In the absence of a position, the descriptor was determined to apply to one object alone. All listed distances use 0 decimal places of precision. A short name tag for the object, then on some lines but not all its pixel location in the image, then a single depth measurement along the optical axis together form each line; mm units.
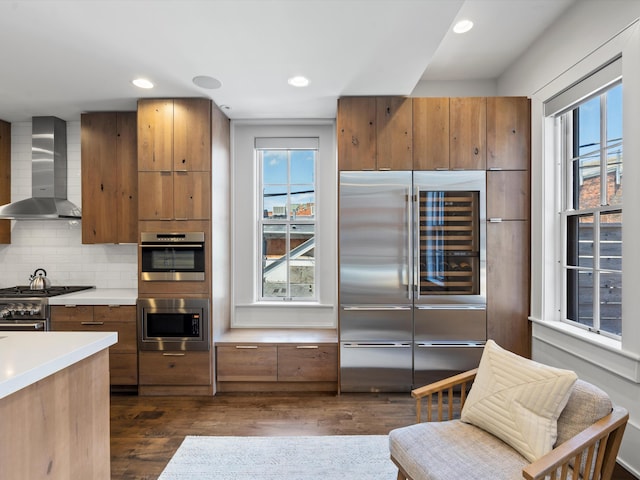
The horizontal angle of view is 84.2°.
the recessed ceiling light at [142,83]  2854
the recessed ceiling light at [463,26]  2756
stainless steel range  3170
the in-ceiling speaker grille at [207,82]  2808
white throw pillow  1522
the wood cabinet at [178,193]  3234
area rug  2123
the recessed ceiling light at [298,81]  2820
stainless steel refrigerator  3164
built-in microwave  3209
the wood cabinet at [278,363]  3281
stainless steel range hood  3705
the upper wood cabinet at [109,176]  3576
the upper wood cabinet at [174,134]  3217
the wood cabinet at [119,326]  3232
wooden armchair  1369
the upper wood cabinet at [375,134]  3166
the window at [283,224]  3873
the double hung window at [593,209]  2350
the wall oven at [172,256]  3237
